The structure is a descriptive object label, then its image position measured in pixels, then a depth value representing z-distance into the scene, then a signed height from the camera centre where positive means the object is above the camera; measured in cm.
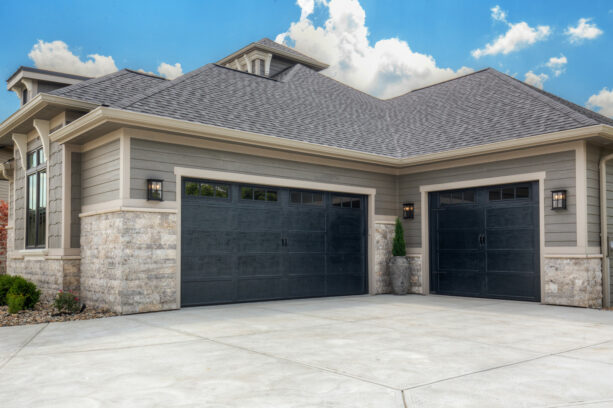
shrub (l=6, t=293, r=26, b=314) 874 -131
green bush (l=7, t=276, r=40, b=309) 916 -117
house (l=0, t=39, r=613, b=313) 883 +69
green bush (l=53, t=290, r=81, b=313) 847 -127
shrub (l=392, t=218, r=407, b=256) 1195 -34
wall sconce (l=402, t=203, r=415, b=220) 1229 +41
